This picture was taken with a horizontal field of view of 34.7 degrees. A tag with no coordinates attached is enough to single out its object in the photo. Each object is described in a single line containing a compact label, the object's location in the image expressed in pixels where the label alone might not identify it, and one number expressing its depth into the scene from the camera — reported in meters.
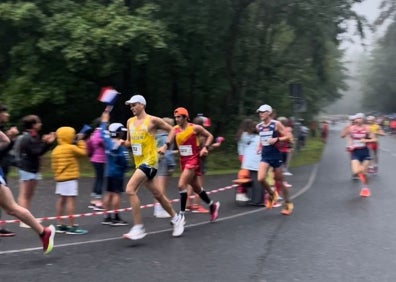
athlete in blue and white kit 10.70
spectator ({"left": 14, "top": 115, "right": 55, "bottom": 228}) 9.04
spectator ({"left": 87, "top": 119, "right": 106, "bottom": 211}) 11.23
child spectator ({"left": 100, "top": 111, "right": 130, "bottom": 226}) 9.72
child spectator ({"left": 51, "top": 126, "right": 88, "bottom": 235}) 8.98
